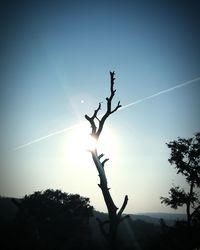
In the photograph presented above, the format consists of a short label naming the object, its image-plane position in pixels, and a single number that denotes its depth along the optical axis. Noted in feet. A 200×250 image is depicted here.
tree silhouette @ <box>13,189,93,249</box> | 112.66
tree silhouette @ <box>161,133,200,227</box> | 88.02
